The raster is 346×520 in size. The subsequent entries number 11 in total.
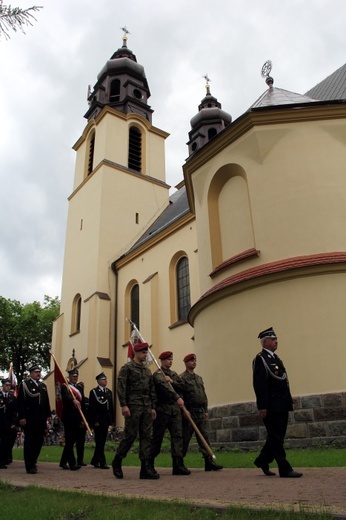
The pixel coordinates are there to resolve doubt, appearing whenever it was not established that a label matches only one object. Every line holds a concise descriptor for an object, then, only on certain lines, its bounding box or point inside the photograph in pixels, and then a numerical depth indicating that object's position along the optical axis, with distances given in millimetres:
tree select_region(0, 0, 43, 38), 4242
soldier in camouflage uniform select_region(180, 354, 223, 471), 6863
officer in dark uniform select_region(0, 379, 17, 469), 8788
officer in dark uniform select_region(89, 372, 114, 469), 7949
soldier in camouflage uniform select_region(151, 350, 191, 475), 6312
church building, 8695
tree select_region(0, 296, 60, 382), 38938
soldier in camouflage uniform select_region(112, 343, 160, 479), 5914
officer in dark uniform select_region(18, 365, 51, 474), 7176
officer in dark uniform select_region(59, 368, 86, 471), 7863
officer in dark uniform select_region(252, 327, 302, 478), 5246
